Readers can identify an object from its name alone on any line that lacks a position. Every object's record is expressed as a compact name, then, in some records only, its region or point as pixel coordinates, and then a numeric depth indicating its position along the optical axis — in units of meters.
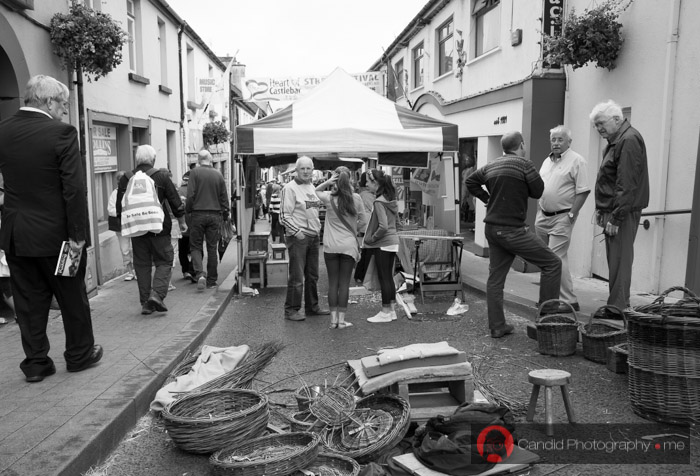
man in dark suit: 4.56
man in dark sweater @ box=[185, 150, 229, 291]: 9.11
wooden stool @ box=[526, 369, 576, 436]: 3.97
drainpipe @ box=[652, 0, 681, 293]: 7.32
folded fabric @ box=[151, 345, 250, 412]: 4.62
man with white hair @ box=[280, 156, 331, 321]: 7.60
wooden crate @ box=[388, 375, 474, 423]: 4.24
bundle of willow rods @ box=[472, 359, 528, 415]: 4.43
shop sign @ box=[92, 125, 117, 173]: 10.17
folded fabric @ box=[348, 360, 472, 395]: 4.29
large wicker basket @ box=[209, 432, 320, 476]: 3.37
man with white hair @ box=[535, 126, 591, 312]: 7.13
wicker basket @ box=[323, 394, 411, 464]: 3.69
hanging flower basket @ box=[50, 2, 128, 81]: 8.06
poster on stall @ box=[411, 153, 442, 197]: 10.49
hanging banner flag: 18.81
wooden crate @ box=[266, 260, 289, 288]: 9.85
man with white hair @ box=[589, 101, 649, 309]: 6.04
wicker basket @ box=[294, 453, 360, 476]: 3.47
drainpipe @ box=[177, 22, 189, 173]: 16.03
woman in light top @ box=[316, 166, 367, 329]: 7.21
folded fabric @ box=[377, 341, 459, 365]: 4.34
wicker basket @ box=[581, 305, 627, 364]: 5.34
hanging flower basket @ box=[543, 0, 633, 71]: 8.16
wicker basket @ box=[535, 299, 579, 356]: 5.65
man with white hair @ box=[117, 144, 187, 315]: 7.24
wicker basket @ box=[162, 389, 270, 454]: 3.85
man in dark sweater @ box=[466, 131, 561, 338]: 6.30
